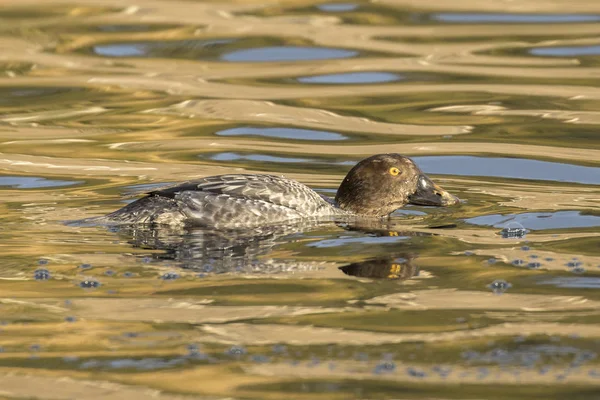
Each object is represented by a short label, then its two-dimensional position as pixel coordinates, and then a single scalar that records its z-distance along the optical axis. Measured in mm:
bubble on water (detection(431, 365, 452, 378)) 11531
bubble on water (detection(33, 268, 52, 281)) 15070
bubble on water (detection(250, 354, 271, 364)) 11977
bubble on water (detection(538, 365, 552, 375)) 11578
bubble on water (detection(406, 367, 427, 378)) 11516
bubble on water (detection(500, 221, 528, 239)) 17641
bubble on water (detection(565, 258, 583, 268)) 15570
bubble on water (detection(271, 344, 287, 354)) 12236
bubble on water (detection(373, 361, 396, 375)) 11630
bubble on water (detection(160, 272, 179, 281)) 14969
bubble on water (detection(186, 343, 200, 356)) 12164
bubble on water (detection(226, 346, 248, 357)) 12155
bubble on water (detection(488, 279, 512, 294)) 14477
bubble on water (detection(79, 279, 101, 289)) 14595
